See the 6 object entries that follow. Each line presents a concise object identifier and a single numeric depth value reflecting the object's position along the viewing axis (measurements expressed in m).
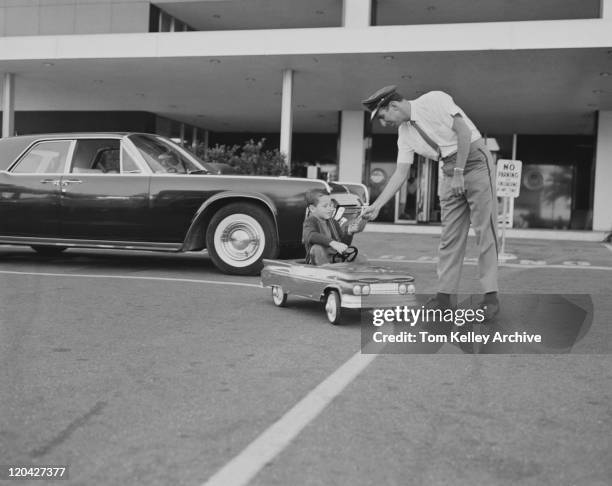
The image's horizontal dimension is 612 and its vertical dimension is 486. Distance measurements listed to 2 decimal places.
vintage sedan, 8.07
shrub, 16.69
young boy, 5.90
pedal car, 5.10
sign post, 12.52
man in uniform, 5.28
